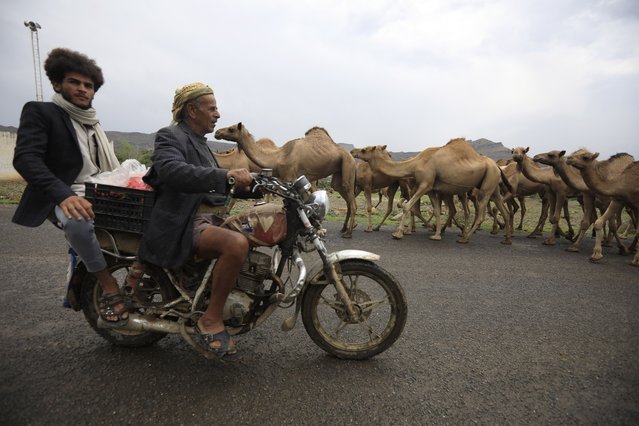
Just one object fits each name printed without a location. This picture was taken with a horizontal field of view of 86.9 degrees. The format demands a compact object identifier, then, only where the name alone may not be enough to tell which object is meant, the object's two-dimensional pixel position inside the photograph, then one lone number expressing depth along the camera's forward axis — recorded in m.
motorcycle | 2.39
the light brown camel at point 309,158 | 8.00
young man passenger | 2.12
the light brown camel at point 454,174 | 8.08
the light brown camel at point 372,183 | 9.21
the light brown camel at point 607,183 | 6.63
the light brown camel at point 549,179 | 8.41
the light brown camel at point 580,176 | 7.15
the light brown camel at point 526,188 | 9.42
